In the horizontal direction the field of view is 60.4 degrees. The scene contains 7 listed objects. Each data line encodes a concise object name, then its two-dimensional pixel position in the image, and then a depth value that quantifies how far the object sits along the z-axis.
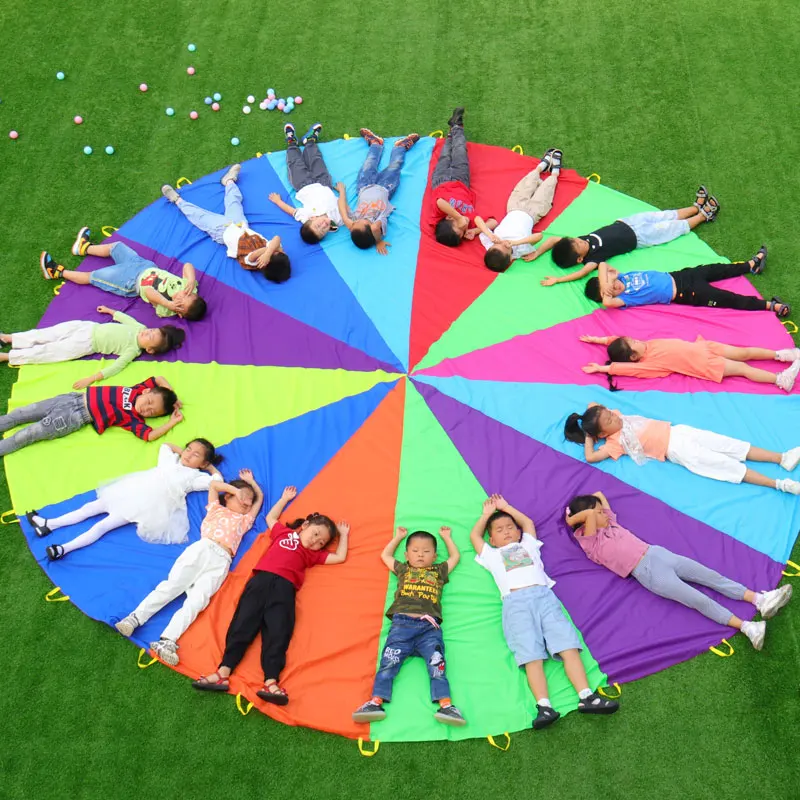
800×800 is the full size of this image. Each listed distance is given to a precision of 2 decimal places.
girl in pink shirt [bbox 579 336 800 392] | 5.09
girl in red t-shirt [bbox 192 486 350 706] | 4.10
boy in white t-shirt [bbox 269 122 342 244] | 5.80
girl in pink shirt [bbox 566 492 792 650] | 4.23
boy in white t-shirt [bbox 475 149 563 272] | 5.64
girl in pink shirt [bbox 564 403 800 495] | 4.71
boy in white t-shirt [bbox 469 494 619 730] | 4.05
